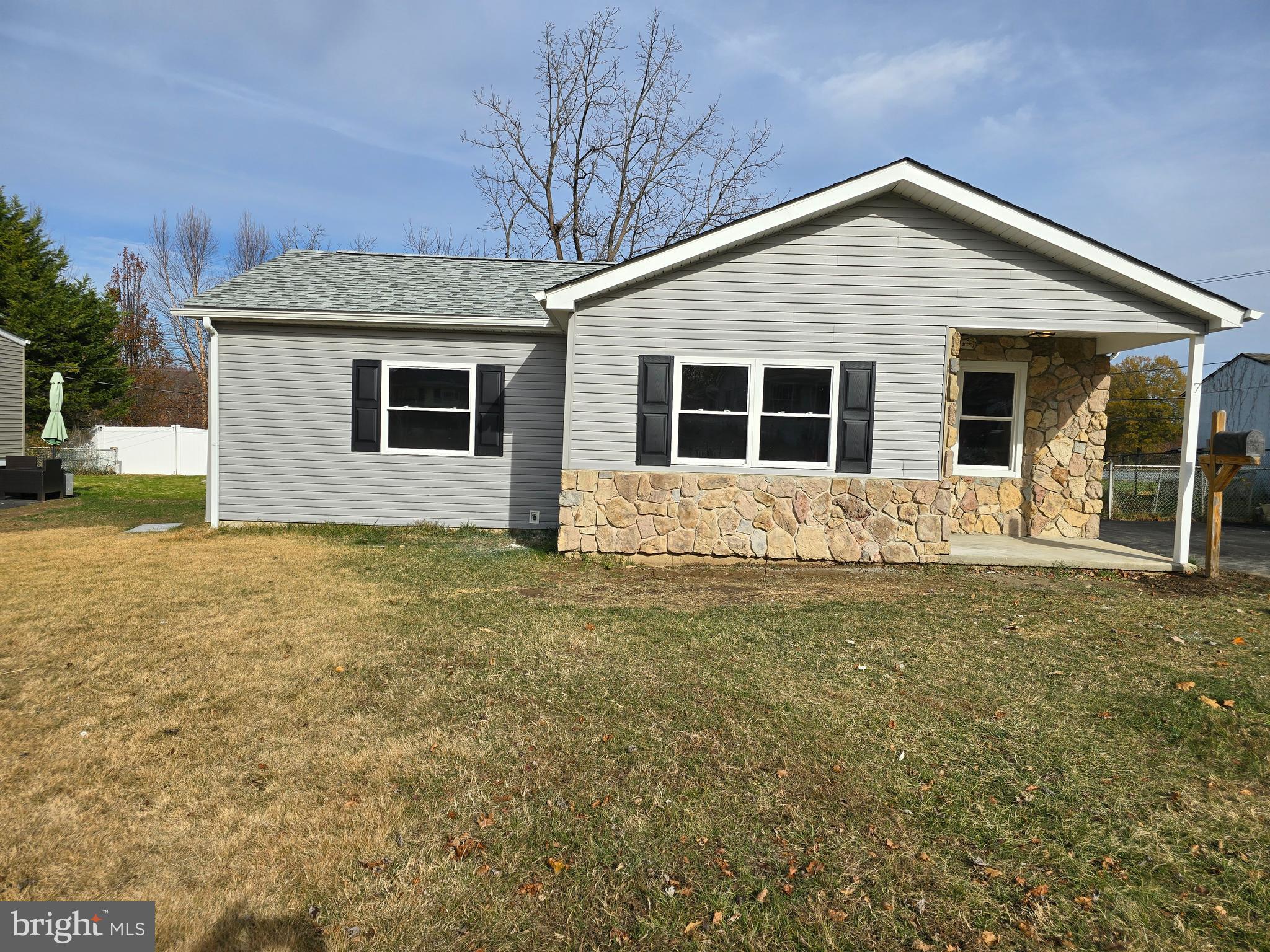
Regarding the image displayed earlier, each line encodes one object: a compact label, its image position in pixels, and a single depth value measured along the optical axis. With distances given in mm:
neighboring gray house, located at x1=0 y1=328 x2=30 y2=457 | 17172
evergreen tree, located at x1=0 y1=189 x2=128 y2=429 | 21906
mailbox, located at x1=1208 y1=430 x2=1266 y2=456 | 7512
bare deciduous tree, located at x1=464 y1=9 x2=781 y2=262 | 21719
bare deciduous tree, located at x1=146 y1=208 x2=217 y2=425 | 30922
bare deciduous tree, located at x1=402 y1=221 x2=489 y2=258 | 28516
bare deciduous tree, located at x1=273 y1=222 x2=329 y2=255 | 30062
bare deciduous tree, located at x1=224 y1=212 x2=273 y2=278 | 31828
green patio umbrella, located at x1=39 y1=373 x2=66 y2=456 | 14289
